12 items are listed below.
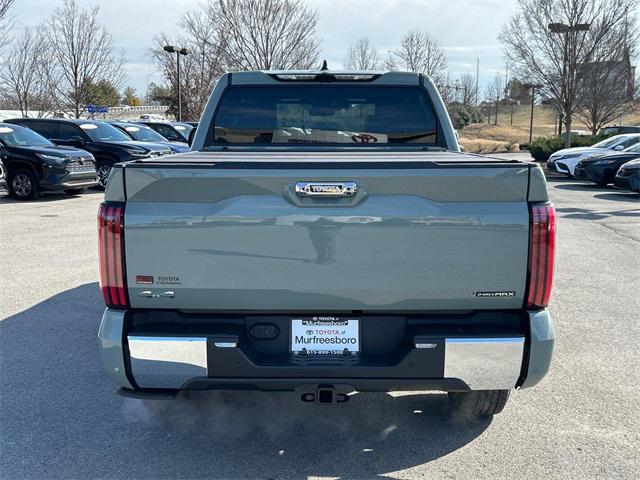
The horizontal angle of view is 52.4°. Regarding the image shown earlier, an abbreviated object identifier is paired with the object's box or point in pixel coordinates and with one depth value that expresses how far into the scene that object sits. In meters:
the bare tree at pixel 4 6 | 23.52
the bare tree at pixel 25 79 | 30.33
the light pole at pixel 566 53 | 28.77
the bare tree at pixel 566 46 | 28.83
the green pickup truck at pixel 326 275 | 3.09
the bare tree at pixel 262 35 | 32.72
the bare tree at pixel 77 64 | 31.69
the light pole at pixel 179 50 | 31.68
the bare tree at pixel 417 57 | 43.16
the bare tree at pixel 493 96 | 85.14
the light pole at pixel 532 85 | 31.68
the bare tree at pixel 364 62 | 40.62
